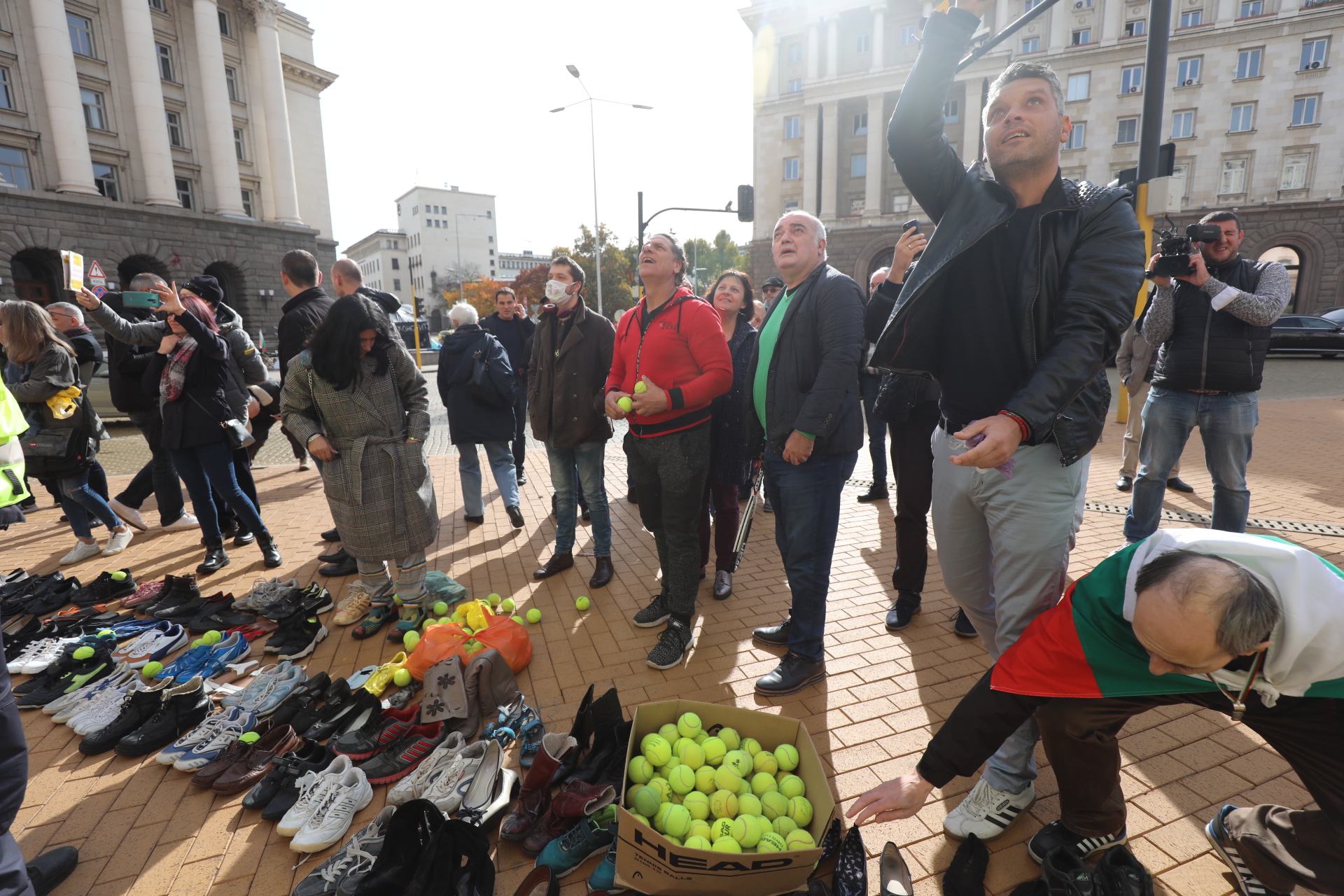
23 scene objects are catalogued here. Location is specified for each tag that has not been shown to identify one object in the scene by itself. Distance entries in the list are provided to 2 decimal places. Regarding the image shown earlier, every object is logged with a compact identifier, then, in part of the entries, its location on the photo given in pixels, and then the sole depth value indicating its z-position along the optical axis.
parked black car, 20.45
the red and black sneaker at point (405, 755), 2.69
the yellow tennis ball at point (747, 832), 2.01
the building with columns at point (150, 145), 24.89
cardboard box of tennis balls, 1.78
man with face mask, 4.80
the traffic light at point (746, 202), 18.31
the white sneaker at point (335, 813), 2.30
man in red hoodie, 3.57
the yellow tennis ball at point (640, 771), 2.28
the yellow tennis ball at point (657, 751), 2.32
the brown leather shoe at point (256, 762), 2.63
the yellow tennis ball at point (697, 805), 2.14
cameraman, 4.12
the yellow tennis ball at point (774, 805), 2.15
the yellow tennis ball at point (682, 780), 2.23
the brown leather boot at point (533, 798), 2.31
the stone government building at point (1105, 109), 31.17
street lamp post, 26.34
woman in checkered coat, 3.60
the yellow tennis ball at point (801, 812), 2.13
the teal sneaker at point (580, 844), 2.14
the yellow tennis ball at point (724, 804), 2.14
